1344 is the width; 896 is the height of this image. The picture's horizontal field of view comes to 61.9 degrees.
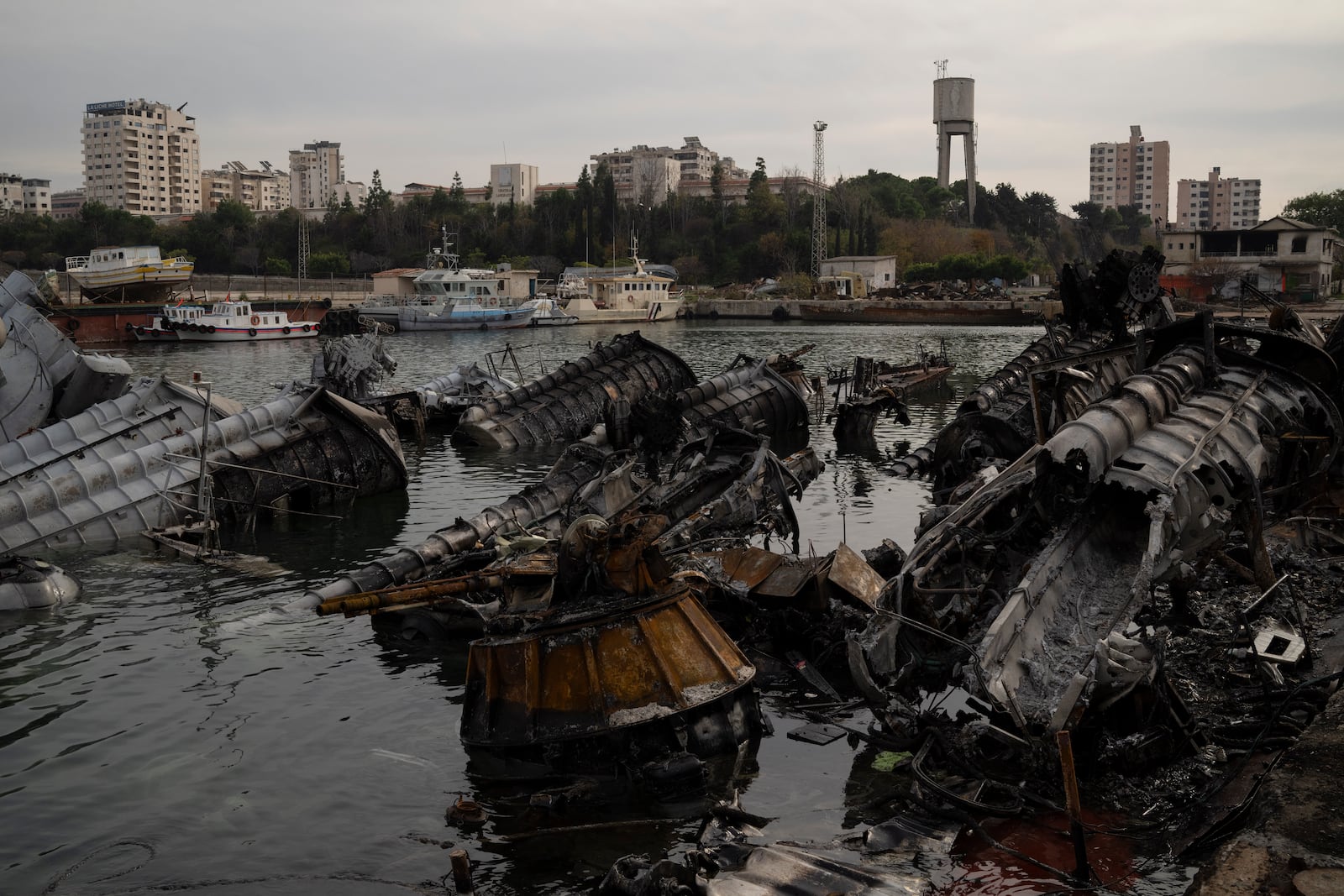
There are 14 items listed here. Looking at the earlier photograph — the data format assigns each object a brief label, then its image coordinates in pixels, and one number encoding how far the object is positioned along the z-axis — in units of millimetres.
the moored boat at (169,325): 87750
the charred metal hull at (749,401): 39344
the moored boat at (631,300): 119875
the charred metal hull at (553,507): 20891
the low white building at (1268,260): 98375
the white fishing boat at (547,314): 108500
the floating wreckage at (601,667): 13227
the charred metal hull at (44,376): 36781
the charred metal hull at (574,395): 41312
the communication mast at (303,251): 146950
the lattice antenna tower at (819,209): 140075
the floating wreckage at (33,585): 21078
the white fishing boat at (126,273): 101312
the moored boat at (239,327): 88062
